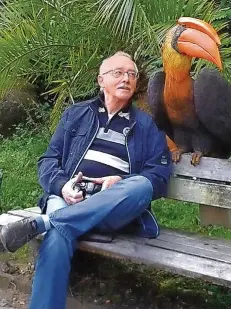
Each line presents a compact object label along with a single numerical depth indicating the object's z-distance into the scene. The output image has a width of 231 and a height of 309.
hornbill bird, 3.39
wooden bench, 2.98
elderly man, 3.08
